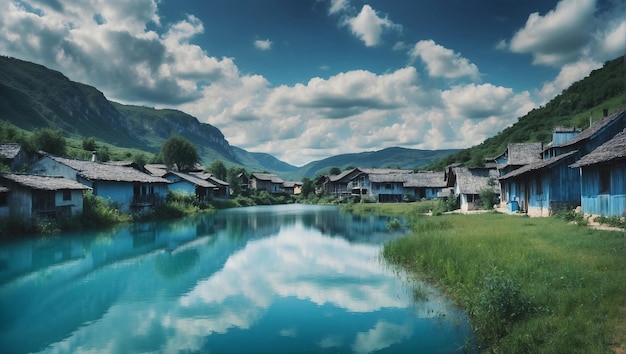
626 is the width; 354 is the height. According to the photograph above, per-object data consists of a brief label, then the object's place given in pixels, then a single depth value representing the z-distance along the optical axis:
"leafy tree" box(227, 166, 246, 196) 97.44
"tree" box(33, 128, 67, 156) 73.44
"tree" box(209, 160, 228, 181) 102.56
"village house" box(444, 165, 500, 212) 44.69
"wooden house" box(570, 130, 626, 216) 18.50
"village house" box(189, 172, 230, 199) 79.93
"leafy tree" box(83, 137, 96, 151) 102.94
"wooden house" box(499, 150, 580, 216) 26.98
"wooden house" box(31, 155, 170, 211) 39.69
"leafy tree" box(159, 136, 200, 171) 81.81
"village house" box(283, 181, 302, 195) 129.07
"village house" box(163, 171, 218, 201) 63.94
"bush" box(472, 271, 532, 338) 9.31
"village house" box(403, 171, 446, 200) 78.56
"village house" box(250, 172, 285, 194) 114.81
